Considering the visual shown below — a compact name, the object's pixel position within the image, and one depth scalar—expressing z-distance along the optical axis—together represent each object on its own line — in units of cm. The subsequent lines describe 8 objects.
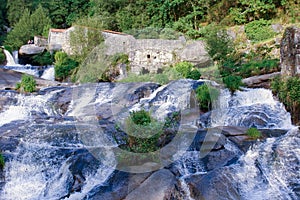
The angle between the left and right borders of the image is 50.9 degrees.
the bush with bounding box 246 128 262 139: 830
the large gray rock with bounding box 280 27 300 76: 1055
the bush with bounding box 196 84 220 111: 1163
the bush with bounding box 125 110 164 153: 720
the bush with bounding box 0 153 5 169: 735
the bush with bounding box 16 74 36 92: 1426
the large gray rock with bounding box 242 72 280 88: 1243
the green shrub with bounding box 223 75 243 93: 1222
